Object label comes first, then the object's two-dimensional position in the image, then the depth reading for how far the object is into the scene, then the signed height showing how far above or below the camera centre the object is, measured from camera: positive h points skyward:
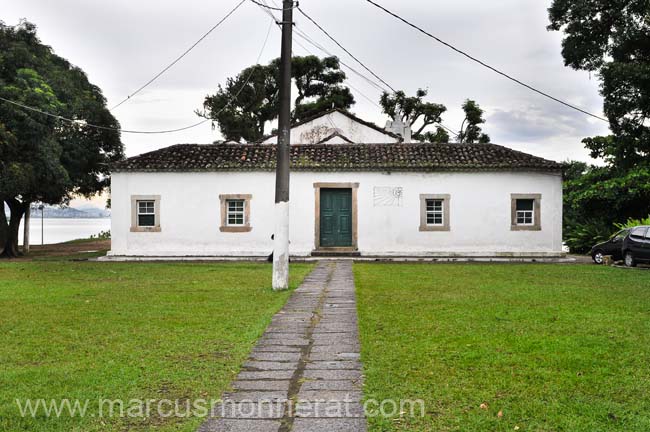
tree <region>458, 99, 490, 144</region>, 46.00 +7.26
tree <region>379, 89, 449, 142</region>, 46.66 +8.28
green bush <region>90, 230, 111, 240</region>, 40.26 -0.96
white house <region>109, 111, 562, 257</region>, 20.53 +0.48
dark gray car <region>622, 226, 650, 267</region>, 17.33 -0.68
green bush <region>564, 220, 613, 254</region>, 23.75 -0.50
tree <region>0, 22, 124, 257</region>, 19.86 +3.19
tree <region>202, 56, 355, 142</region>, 43.25 +8.95
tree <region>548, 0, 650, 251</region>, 16.11 +4.68
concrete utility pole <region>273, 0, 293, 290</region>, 10.93 +0.66
